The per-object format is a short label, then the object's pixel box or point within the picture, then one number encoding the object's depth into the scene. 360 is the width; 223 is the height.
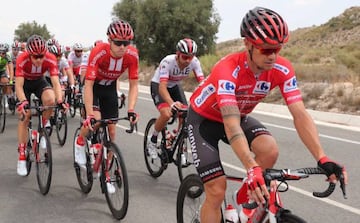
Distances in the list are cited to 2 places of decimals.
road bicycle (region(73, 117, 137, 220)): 4.73
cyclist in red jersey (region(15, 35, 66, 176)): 5.99
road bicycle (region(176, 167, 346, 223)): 2.62
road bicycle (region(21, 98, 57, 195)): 5.73
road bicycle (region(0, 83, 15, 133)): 10.23
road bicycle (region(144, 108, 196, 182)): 5.82
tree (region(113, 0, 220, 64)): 32.19
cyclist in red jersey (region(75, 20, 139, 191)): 5.17
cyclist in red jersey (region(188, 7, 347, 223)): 2.97
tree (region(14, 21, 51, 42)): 95.28
